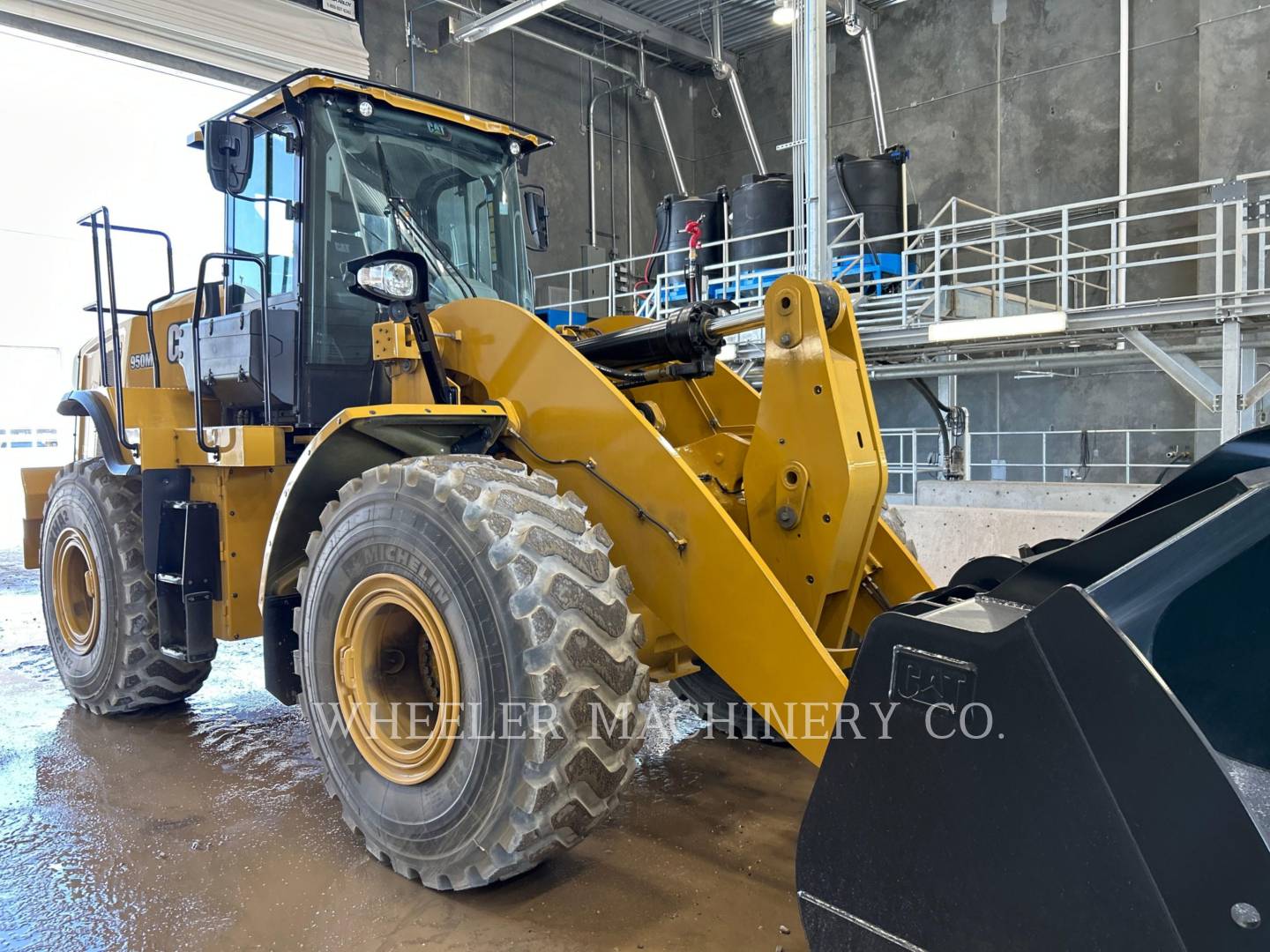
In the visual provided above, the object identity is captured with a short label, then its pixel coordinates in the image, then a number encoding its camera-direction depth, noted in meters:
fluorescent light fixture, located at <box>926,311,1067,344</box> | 8.64
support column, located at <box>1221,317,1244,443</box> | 7.88
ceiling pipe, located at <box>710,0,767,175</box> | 16.19
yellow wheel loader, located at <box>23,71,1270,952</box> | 1.72
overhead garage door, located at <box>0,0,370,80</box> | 10.55
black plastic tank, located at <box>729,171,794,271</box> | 12.07
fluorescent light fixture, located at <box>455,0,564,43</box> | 12.35
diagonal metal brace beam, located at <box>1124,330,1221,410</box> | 8.23
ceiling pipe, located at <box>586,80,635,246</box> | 17.11
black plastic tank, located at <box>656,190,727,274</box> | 13.01
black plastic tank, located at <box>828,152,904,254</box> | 11.56
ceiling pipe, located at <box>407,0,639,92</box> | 14.38
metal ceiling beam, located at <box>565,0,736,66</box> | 15.61
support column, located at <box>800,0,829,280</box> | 8.18
